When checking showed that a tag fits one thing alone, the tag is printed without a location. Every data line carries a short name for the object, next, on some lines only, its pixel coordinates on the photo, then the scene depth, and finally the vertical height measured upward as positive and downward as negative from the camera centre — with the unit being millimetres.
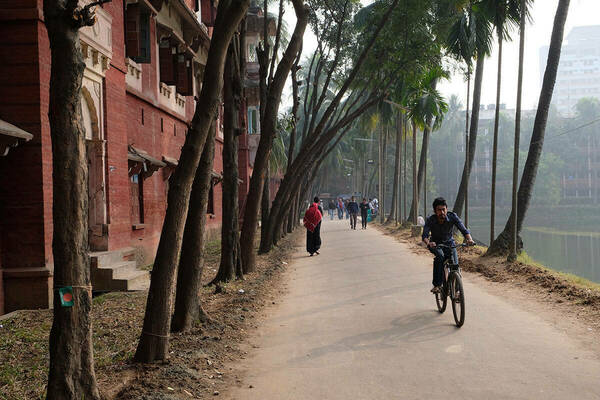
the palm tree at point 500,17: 16812 +4550
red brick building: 10430 +1557
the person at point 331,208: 57719 -901
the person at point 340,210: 59222 -1158
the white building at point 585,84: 196125 +32592
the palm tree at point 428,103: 21766 +3382
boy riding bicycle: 9242 -502
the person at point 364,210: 37875 -749
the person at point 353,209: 37750 -669
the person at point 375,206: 55344 -796
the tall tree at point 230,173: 12984 +518
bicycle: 8188 -1254
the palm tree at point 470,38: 19250 +4649
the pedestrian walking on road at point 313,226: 20109 -856
